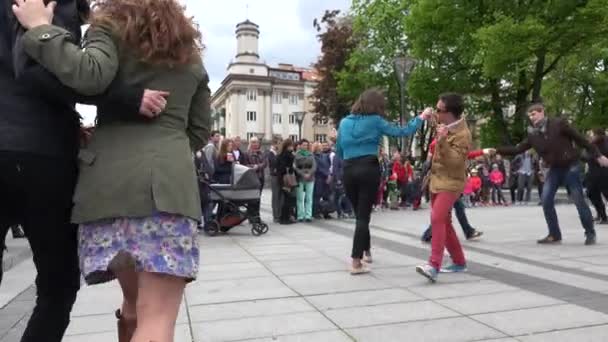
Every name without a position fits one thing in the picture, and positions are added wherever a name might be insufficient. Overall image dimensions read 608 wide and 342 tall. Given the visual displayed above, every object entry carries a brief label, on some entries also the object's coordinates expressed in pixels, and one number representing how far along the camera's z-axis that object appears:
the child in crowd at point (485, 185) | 18.56
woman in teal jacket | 6.00
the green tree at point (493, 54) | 22.73
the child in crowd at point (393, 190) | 17.38
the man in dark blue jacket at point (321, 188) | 14.04
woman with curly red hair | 2.14
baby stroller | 10.53
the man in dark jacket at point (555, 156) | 8.17
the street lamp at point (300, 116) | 35.31
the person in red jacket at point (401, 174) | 17.64
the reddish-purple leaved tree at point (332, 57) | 45.19
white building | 93.25
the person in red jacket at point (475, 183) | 17.75
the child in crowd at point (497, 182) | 18.66
